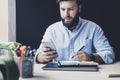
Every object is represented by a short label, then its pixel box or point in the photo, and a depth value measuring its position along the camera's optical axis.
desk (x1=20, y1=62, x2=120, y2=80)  1.29
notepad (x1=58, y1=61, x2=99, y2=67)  1.62
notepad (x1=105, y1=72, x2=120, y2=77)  1.33
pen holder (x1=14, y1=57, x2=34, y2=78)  1.29
